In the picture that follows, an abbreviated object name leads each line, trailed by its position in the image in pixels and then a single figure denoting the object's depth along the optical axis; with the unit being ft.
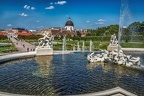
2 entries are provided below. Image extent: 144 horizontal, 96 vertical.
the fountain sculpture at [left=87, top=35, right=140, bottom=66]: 26.68
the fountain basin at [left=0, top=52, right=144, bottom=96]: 17.15
